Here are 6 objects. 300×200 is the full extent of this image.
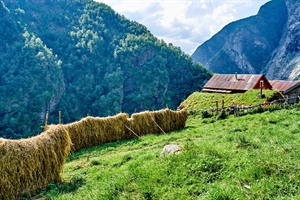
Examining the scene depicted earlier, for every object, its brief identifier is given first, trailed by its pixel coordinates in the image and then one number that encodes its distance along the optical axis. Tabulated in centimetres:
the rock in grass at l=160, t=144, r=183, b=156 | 883
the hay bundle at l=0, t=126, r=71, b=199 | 870
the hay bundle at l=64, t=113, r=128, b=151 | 1883
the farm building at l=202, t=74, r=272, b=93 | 4397
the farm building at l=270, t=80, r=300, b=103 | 3778
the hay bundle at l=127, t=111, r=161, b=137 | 2186
